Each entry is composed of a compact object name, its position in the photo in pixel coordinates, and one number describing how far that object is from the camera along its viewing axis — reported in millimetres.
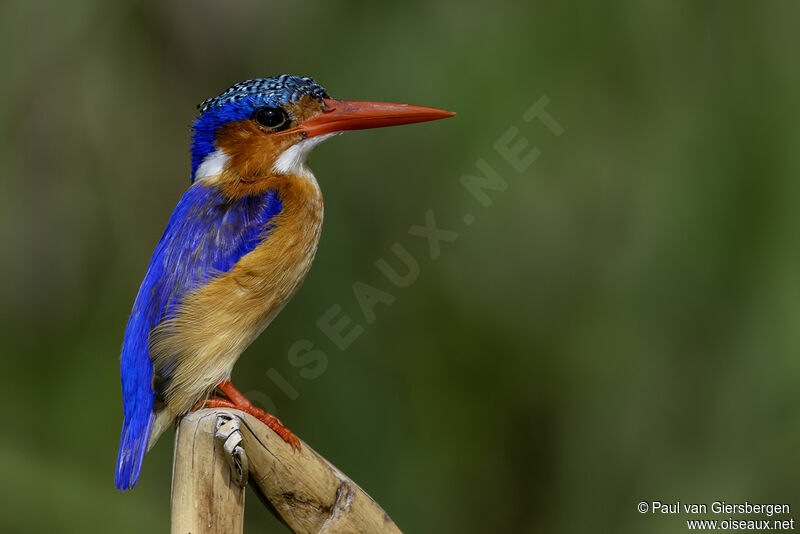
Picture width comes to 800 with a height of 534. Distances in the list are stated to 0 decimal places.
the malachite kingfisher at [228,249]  4816
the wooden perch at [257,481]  4012
